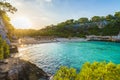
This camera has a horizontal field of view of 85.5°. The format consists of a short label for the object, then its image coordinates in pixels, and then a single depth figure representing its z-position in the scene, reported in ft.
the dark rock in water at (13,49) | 72.16
